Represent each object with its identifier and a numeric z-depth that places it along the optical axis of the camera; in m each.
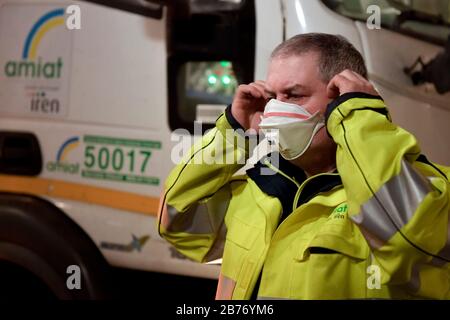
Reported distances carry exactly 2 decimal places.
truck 2.23
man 1.21
